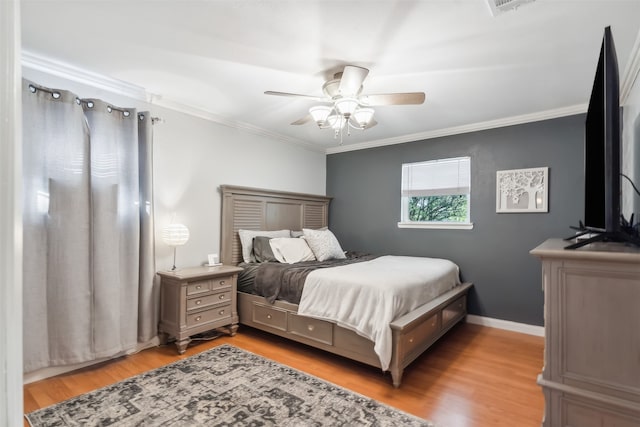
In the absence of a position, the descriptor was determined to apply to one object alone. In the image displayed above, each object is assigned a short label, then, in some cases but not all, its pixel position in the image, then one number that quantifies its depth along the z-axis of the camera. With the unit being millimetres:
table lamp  3137
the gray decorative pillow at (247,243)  3842
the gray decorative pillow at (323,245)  3918
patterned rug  1955
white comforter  2426
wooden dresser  1225
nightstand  2957
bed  2480
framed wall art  3514
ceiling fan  2370
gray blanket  3043
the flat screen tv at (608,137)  1362
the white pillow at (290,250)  3658
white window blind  4098
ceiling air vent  1738
